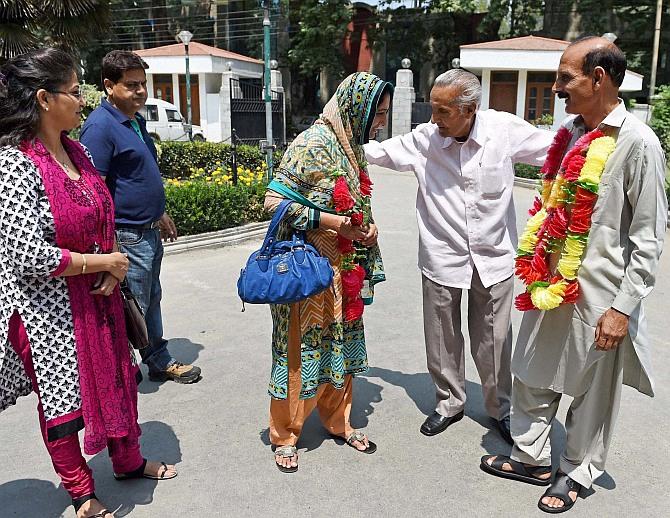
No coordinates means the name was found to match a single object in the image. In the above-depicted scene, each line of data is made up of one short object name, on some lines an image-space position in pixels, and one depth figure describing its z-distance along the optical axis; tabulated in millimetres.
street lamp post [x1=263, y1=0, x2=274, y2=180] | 9148
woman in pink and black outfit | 2154
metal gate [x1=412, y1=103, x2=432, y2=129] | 20594
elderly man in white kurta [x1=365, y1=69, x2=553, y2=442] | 2979
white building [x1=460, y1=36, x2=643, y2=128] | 19578
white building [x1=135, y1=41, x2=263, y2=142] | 23359
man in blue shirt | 3268
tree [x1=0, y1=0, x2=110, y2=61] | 9664
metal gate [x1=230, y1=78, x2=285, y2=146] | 11695
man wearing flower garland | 2352
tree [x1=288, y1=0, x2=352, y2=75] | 24375
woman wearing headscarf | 2729
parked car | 19281
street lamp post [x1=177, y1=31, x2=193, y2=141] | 18625
